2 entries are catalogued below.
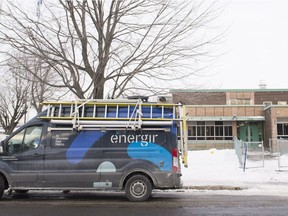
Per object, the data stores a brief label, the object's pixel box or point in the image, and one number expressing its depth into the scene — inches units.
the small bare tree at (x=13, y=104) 926.2
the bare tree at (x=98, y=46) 334.1
